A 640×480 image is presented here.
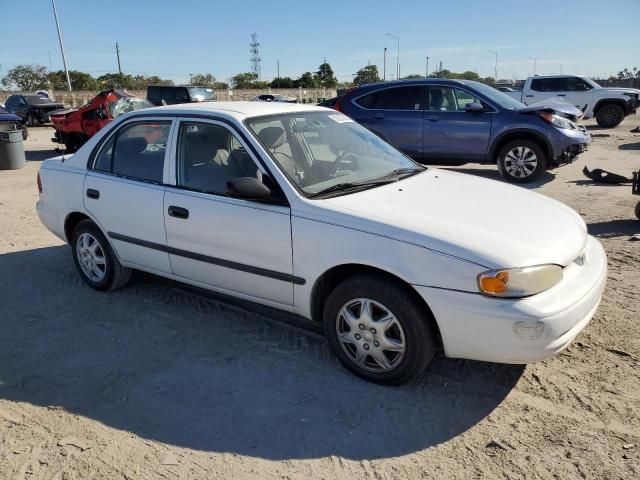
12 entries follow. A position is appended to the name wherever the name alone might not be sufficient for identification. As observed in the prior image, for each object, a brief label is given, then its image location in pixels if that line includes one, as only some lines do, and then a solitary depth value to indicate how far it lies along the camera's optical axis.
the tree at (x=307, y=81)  80.94
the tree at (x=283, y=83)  82.75
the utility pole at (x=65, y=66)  44.84
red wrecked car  14.19
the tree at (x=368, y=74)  88.12
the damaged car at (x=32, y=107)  26.31
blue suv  9.25
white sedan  2.85
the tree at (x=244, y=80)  87.41
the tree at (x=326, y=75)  88.00
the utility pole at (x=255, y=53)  115.38
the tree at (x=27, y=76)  74.12
